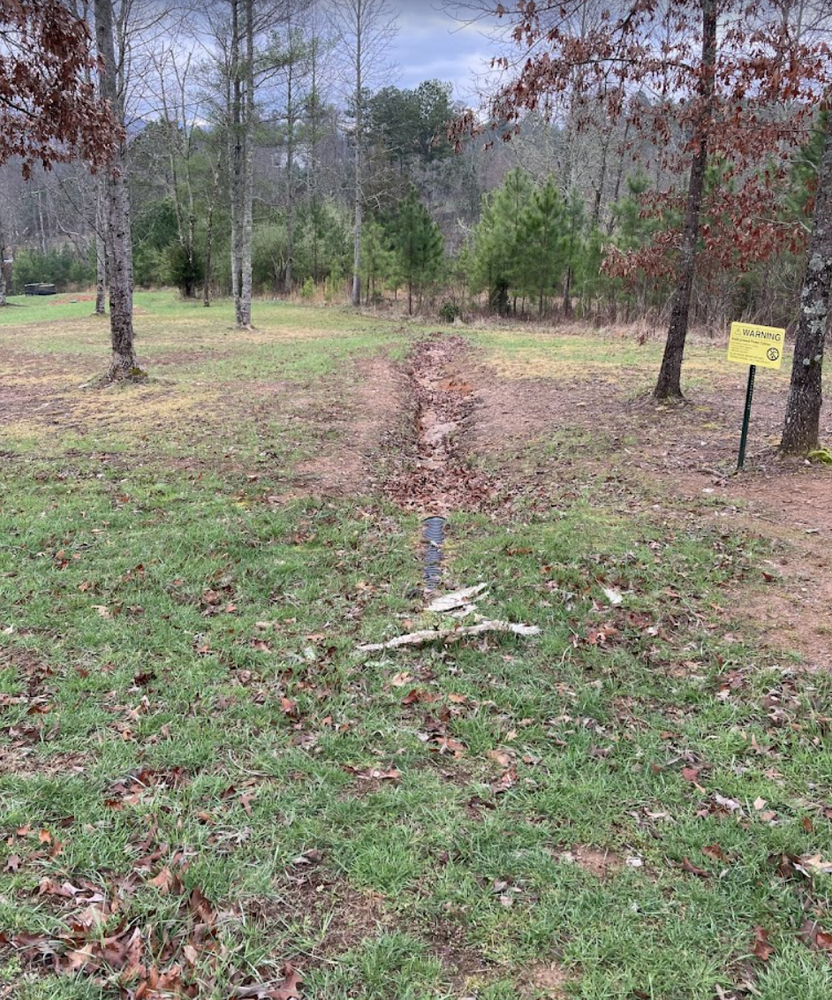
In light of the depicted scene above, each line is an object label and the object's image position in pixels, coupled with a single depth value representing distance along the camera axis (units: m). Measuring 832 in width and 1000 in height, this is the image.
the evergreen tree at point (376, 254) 26.78
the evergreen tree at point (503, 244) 22.75
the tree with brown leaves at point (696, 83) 6.81
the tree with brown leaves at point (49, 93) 5.31
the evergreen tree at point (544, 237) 21.88
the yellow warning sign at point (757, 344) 6.09
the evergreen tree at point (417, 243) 24.52
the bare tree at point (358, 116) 25.92
